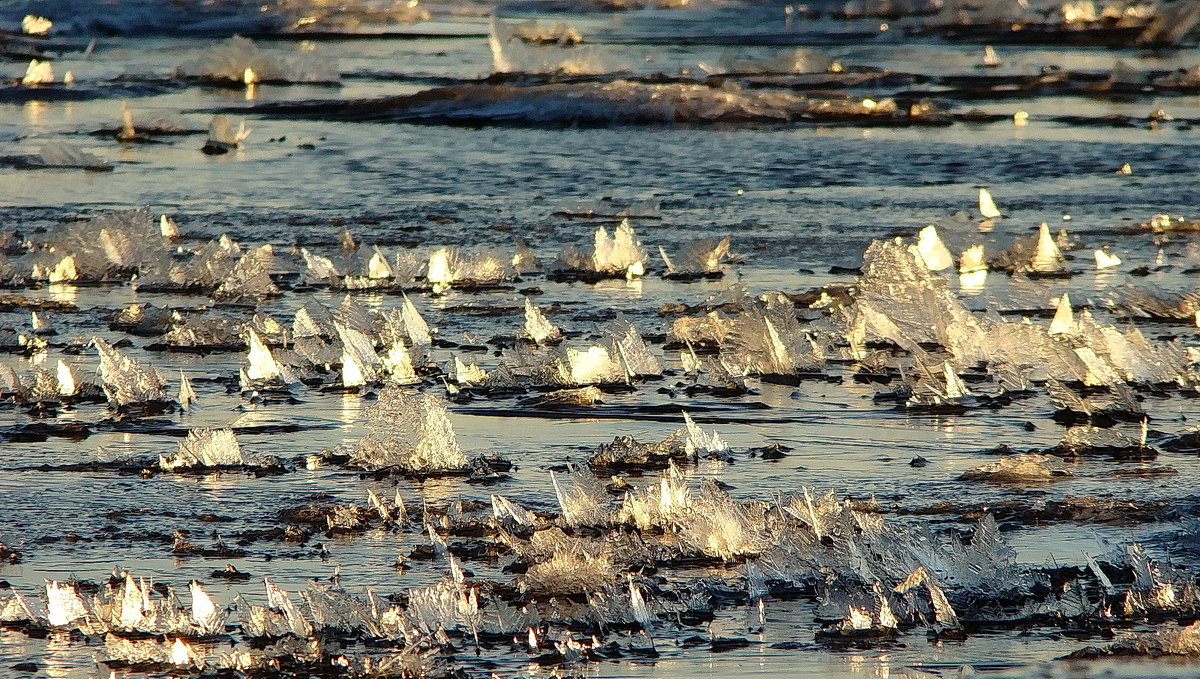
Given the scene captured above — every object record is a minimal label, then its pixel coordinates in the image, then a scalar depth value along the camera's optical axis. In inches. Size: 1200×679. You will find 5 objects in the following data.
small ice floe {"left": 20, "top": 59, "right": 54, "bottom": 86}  1544.0
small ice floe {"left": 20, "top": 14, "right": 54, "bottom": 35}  2265.0
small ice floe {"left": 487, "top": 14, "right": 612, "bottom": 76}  1567.4
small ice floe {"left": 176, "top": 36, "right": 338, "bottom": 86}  1651.1
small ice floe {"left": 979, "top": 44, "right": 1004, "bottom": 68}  1809.8
